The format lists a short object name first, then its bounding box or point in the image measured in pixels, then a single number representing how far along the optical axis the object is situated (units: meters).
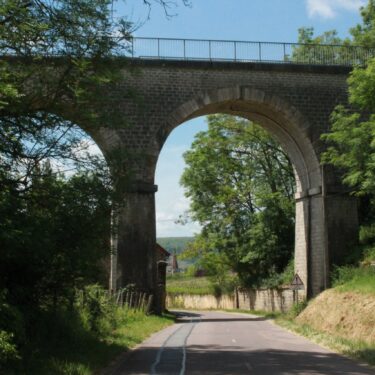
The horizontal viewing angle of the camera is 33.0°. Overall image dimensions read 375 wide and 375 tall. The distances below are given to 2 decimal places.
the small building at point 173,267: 129.86
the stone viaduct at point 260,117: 25.30
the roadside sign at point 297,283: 27.12
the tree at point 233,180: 42.09
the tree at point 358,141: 20.89
